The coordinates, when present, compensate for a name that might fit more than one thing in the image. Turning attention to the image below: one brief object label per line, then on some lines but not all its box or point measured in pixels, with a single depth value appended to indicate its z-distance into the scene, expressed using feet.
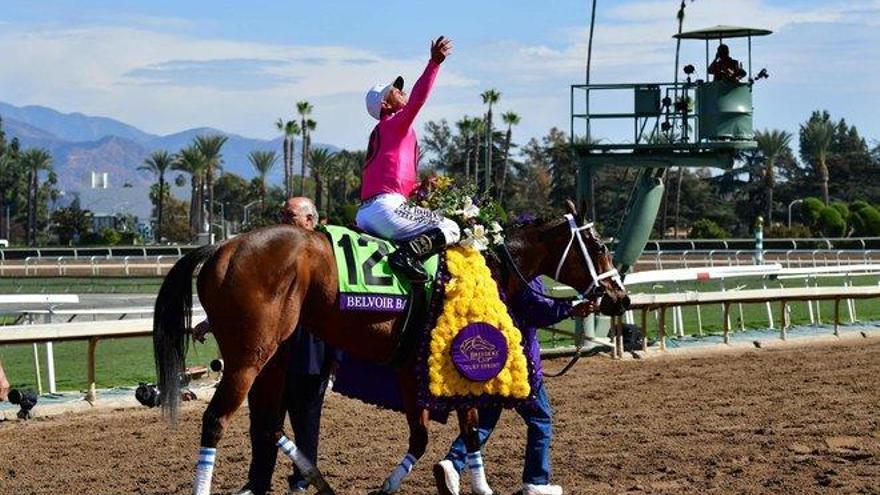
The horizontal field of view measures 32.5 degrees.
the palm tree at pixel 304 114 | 288.51
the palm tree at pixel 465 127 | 280.10
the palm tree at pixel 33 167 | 336.29
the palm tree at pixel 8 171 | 374.02
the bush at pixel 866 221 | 192.44
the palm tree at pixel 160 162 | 345.31
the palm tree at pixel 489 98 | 266.77
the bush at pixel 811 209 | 203.10
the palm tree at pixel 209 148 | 332.39
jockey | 25.29
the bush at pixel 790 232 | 192.13
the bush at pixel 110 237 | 246.64
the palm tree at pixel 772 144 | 282.56
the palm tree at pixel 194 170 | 329.93
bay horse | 23.47
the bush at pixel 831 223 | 196.95
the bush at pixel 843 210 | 201.77
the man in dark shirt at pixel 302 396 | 26.11
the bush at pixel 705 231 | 204.85
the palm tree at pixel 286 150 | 282.50
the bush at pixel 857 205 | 205.89
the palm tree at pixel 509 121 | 277.23
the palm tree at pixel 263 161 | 360.07
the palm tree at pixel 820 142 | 286.25
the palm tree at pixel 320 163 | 314.35
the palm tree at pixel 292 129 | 296.71
